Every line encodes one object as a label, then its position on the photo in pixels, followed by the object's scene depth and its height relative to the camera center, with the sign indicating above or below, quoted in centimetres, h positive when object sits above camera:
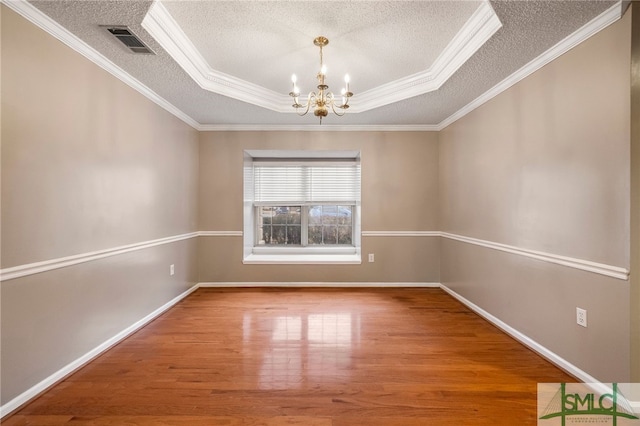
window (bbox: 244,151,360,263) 469 +13
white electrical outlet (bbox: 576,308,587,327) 190 -70
